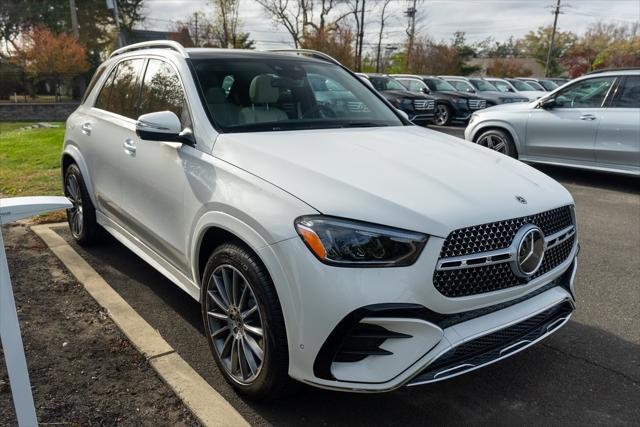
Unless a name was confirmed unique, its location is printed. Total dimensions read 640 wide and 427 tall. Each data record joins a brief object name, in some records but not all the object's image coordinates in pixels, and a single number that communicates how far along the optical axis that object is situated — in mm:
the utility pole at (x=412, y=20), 43750
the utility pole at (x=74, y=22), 34497
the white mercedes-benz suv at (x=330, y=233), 2230
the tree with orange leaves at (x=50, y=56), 32625
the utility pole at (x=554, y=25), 52138
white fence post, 1735
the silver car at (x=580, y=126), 7645
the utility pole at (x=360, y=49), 35656
